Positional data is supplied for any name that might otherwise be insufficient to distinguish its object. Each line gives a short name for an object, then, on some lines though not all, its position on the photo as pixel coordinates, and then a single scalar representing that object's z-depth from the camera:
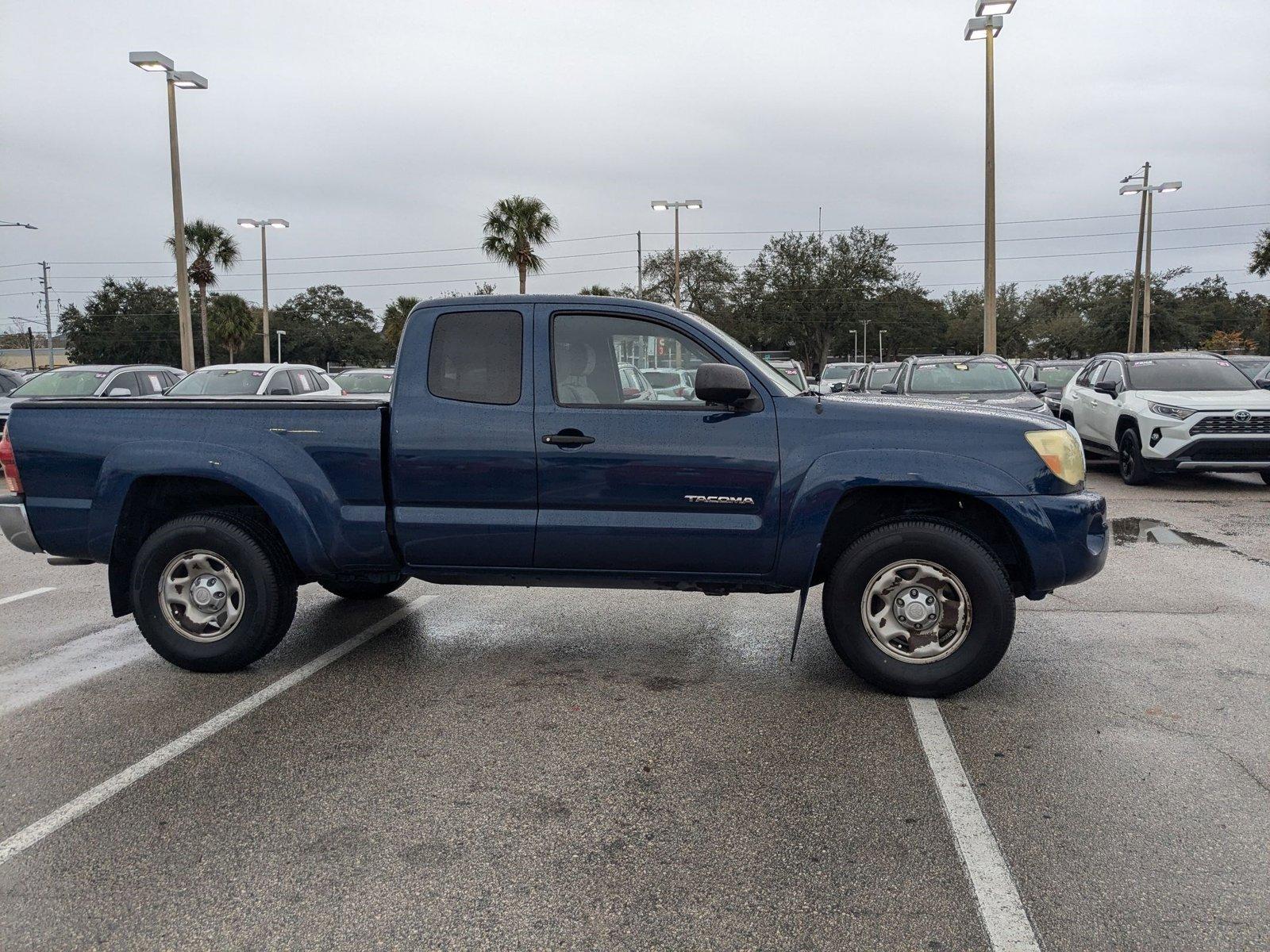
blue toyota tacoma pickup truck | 4.69
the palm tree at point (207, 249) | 42.81
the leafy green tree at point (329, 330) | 100.69
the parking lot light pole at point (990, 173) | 17.86
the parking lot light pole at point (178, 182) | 18.06
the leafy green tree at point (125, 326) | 73.94
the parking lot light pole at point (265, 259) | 32.03
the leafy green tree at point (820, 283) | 75.94
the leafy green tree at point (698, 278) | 84.69
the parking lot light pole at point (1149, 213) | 31.31
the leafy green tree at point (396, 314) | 62.50
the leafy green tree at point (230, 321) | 60.62
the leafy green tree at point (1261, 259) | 37.31
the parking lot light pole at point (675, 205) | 34.72
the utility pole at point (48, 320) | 68.31
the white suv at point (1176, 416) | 11.87
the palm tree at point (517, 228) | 34.97
